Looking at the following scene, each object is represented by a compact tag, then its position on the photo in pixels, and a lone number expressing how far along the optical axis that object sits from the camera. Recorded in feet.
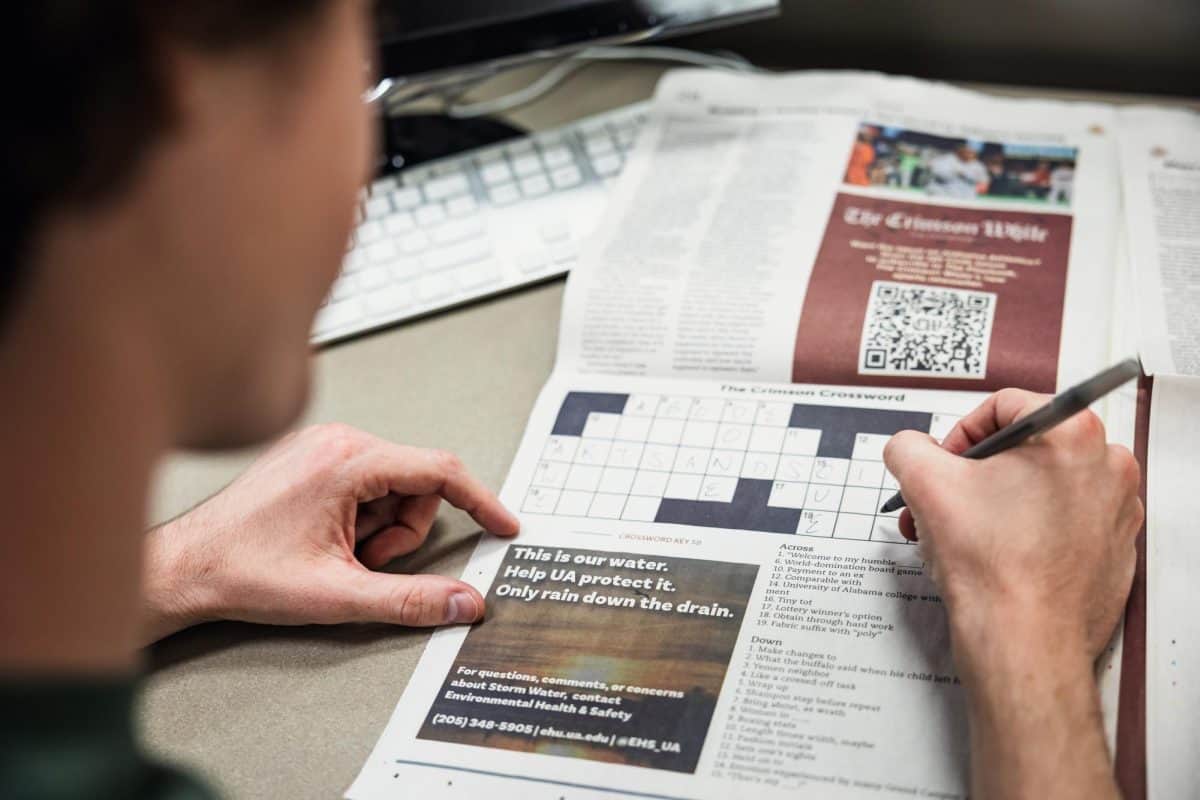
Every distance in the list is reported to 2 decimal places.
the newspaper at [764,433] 2.09
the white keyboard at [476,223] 3.24
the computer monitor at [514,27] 3.43
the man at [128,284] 1.11
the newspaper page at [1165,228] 2.64
